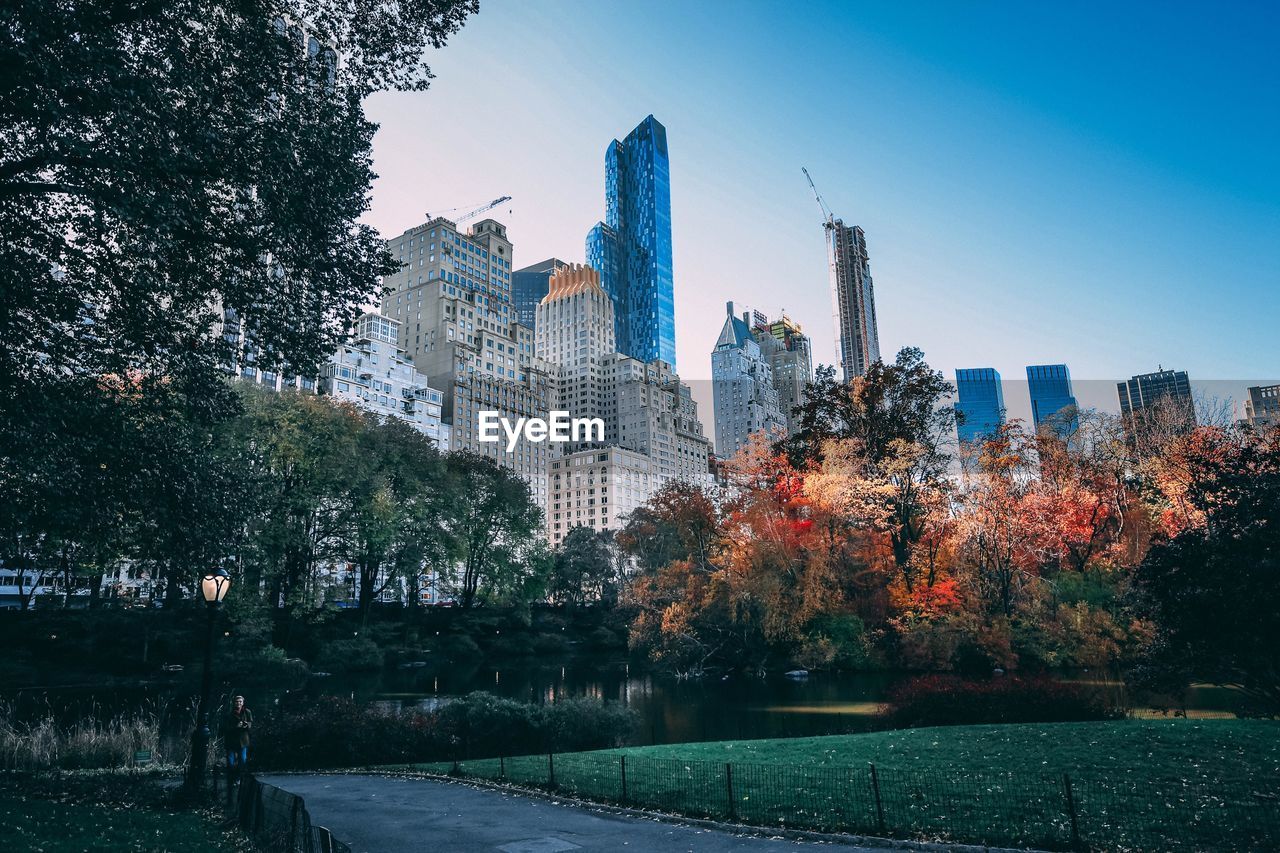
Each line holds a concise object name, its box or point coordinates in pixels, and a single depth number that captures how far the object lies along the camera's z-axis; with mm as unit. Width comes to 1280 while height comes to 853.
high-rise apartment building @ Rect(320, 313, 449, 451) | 121938
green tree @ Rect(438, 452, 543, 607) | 68188
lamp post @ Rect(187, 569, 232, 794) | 13352
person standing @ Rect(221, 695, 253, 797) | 14141
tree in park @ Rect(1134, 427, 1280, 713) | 12352
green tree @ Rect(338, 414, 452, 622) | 52844
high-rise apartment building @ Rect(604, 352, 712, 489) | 196775
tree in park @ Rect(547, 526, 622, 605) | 91750
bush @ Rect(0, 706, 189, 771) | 17203
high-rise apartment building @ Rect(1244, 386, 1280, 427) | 177025
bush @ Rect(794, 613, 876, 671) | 38281
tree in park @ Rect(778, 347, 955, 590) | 40094
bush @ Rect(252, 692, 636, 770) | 20391
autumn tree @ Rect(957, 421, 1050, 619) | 36969
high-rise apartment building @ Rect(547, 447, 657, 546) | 171625
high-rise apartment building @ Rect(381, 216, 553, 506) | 156000
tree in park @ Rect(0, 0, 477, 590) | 10031
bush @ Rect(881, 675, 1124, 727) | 22016
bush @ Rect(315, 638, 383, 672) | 49219
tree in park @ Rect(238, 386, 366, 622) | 46781
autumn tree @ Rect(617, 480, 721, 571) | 51438
